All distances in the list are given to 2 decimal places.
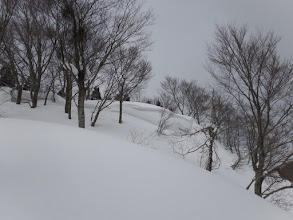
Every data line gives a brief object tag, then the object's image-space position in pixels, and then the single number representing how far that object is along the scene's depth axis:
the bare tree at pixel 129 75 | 15.60
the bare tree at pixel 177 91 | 36.80
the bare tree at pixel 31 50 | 13.85
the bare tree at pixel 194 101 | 32.76
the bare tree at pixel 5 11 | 8.51
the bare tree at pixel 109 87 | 15.87
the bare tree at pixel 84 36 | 6.95
